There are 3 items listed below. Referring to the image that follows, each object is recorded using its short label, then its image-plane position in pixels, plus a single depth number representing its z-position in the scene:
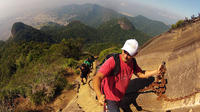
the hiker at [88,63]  7.64
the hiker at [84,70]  7.34
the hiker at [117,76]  2.15
